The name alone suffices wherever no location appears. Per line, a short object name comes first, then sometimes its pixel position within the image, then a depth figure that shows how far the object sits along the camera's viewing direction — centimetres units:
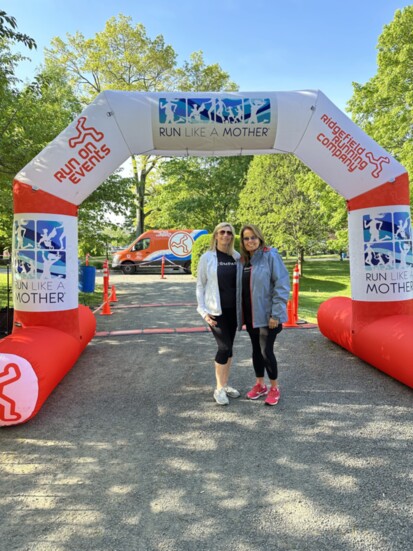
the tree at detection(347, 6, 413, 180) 1525
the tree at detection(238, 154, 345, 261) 1973
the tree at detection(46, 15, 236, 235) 2827
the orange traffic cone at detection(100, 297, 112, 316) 978
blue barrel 1295
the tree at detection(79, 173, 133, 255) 1275
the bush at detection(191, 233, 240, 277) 1919
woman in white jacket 427
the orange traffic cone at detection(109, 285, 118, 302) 1200
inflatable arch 526
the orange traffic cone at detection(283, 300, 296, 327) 816
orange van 2394
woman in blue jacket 410
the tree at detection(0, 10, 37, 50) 574
